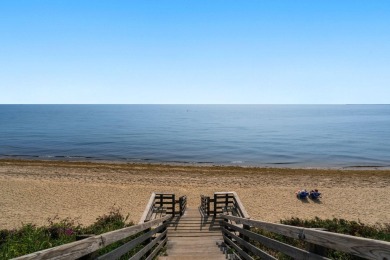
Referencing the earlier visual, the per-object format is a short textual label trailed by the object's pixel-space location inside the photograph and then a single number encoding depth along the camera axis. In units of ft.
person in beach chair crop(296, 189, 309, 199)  77.36
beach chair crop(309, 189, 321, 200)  77.15
